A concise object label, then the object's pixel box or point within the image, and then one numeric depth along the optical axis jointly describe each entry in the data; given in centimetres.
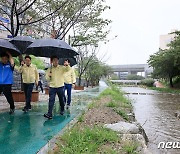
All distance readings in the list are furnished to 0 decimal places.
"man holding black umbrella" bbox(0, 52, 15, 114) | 361
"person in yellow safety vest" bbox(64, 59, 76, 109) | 475
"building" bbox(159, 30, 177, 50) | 5627
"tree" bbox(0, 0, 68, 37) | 490
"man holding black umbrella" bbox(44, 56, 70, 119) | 351
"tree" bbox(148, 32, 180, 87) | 1564
